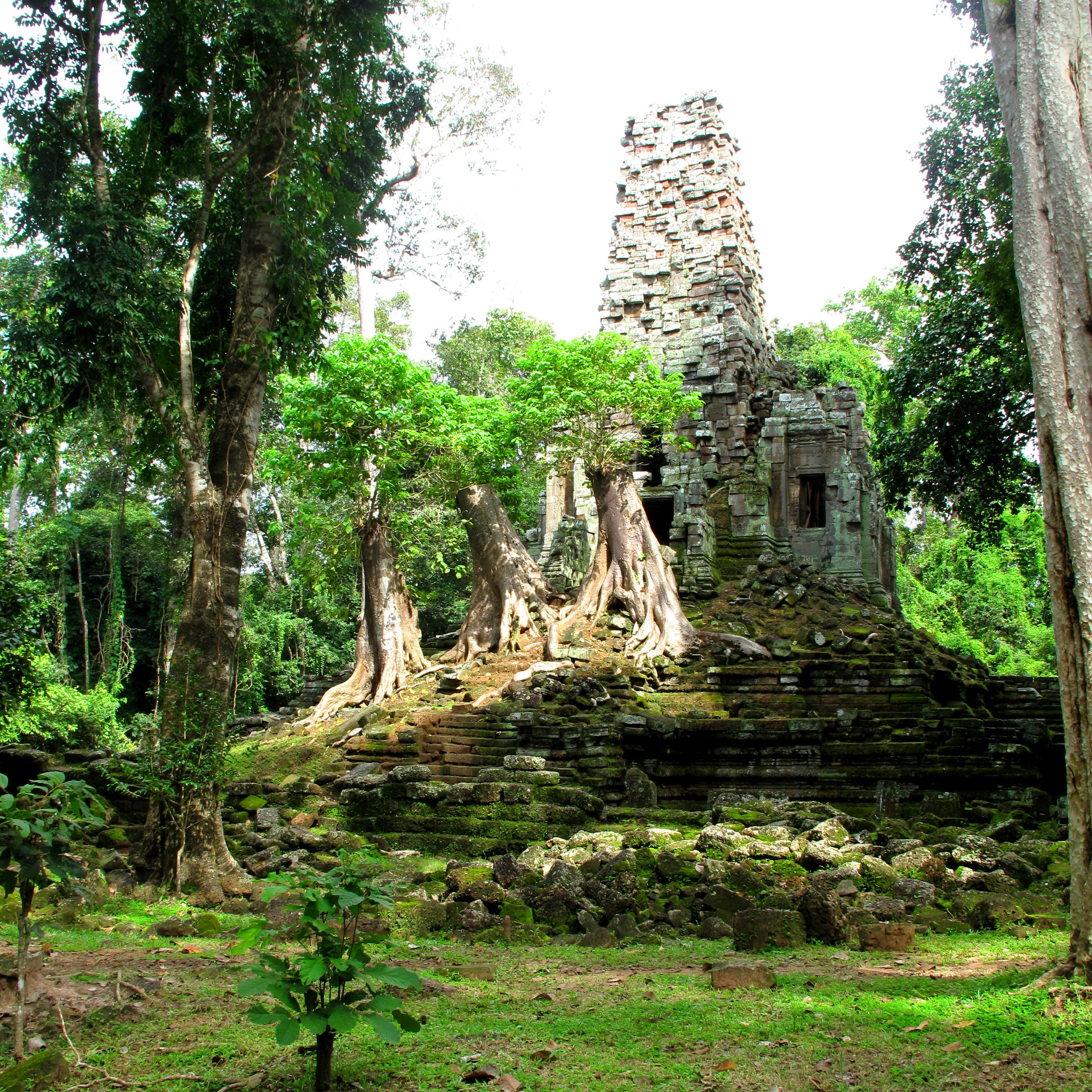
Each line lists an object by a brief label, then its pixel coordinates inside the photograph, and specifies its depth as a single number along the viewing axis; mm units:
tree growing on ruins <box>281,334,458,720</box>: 16672
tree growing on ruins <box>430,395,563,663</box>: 16875
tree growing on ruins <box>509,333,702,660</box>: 17234
